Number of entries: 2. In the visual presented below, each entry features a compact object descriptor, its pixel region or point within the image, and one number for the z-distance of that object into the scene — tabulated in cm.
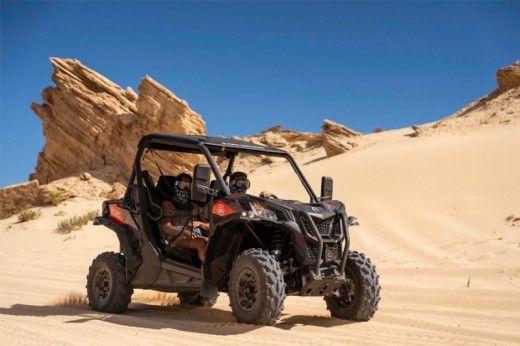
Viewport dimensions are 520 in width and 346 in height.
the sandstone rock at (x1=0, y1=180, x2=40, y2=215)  2402
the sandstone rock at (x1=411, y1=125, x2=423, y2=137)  3333
